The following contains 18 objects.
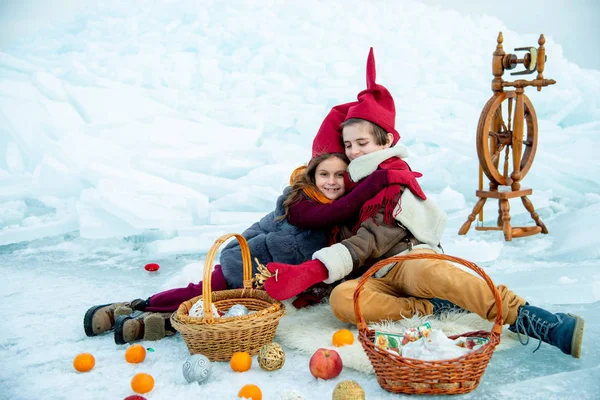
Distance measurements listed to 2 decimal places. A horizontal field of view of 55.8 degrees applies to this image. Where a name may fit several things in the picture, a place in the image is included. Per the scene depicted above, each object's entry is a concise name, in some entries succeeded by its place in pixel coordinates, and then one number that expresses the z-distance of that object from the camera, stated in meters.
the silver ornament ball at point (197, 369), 1.33
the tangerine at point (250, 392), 1.24
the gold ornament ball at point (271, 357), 1.40
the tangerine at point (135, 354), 1.50
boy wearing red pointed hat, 1.47
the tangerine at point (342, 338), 1.50
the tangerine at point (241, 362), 1.41
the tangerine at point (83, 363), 1.47
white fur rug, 1.47
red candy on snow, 2.61
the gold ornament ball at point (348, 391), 1.16
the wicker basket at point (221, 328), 1.42
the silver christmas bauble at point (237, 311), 1.53
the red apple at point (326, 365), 1.33
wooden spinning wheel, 2.83
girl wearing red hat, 1.73
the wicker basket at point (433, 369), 1.18
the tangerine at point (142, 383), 1.31
